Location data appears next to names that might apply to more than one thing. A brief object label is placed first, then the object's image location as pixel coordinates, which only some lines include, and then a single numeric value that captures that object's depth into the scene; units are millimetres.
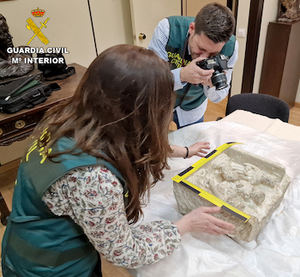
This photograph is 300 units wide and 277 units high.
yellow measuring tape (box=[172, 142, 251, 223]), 736
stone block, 777
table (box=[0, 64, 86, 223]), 1449
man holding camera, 1141
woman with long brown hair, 567
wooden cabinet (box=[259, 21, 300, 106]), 2488
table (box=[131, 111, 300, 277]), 749
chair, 1593
